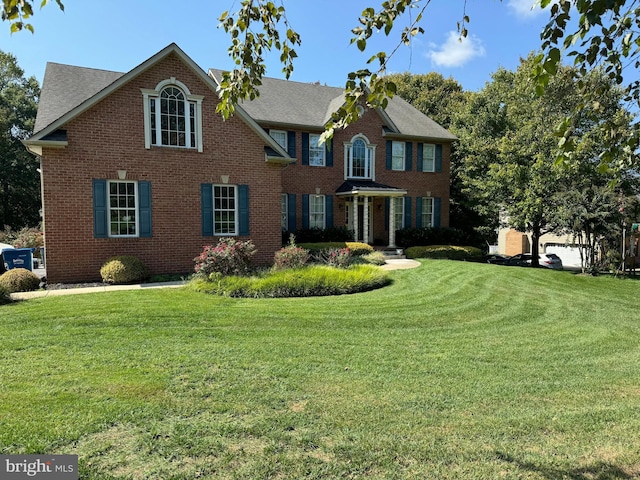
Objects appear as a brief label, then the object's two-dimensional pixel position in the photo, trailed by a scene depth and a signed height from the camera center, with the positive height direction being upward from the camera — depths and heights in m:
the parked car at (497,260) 21.26 -1.83
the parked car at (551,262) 21.57 -1.98
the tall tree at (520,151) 17.59 +3.50
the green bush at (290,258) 12.95 -1.01
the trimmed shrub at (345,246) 16.80 -0.83
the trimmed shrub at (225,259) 11.41 -0.91
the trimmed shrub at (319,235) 19.02 -0.36
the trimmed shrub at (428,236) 21.41 -0.55
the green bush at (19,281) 10.59 -1.36
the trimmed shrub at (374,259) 15.55 -1.25
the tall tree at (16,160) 28.98 +5.02
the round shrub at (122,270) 11.95 -1.24
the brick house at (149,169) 12.12 +1.92
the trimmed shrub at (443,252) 19.12 -1.27
